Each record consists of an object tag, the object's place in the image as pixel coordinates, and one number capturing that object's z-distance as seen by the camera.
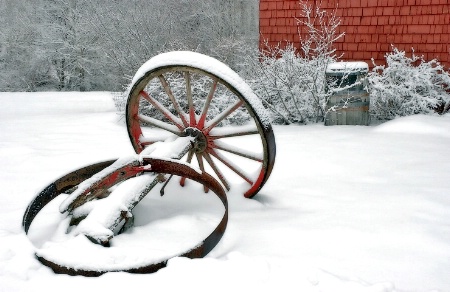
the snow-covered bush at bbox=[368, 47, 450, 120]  6.26
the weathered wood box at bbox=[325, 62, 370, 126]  6.04
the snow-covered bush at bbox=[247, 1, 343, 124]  6.29
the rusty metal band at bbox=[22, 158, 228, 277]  1.91
